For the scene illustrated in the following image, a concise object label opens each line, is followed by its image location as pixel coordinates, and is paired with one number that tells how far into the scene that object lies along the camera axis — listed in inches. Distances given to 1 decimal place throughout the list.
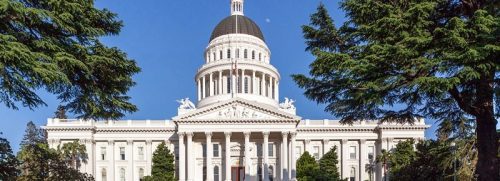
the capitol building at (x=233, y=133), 2723.9
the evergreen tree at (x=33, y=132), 3556.1
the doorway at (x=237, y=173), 2798.0
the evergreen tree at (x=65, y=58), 539.5
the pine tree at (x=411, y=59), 539.2
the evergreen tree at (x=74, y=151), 2539.4
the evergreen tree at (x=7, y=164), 658.8
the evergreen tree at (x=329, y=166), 2448.3
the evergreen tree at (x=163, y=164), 2645.2
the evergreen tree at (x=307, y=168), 2540.4
